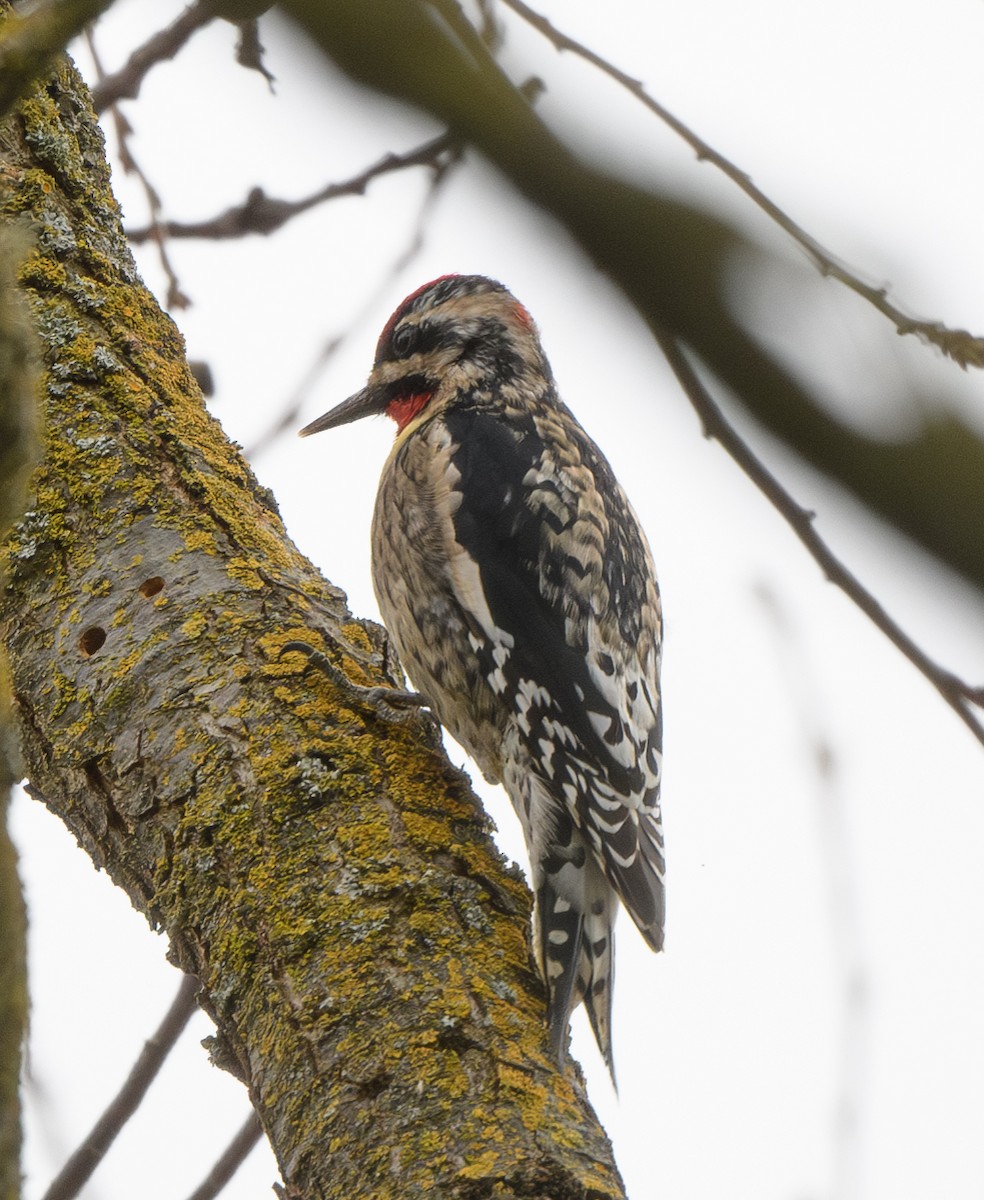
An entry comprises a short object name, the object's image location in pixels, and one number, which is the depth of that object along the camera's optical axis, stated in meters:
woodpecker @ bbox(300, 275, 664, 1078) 5.69
